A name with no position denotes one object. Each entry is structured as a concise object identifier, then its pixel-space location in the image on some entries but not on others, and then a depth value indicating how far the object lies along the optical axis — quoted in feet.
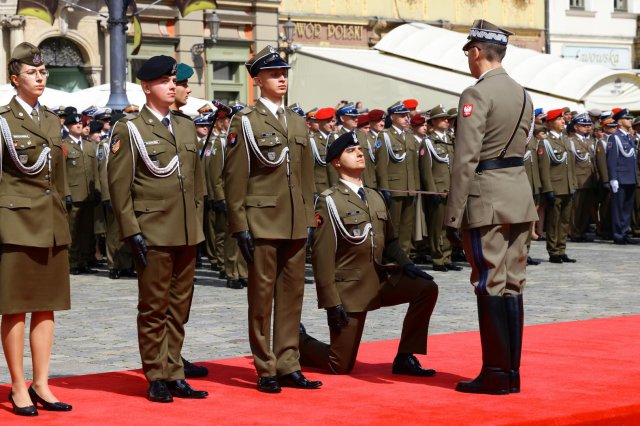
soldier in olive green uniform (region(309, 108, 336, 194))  57.36
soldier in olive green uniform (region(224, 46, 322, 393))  27.07
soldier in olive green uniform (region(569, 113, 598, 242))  69.21
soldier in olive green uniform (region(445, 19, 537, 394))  26.30
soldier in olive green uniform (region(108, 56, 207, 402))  26.00
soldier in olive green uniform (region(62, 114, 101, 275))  55.83
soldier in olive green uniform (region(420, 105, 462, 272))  57.47
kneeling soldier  28.94
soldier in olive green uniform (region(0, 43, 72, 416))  24.94
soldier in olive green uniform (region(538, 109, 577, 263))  59.21
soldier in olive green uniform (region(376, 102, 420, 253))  57.41
